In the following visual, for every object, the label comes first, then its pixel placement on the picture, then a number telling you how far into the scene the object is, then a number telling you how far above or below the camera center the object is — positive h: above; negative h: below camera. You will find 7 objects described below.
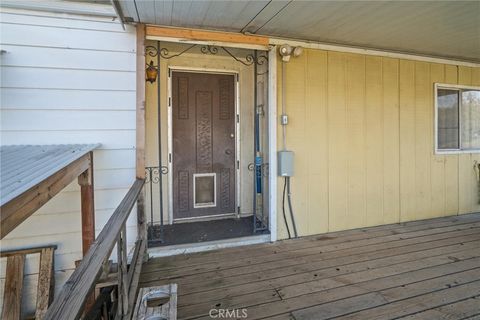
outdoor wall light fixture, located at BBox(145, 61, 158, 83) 2.92 +0.92
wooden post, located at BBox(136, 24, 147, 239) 2.65 +0.53
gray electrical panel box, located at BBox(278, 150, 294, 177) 3.16 -0.06
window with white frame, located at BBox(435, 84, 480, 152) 4.12 +0.60
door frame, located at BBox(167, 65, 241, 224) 3.55 +0.28
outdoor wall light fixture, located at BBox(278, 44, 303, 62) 3.07 +1.21
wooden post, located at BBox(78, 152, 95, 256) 2.50 -0.47
